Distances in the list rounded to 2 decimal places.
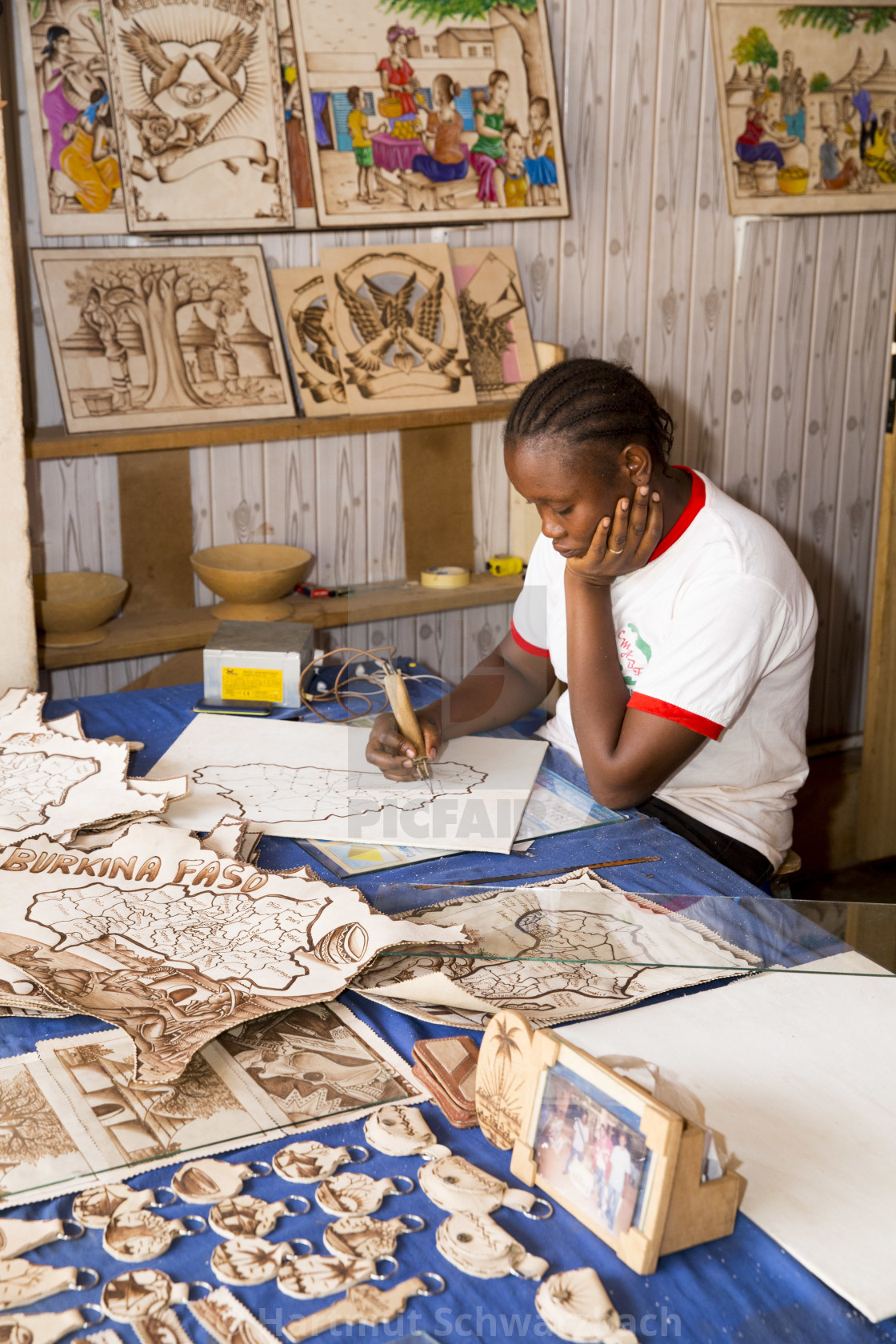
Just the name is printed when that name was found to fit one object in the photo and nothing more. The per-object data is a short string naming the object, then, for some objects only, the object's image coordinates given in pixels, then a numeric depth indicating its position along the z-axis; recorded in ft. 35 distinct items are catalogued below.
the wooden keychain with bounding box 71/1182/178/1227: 3.01
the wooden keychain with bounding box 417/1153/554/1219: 3.07
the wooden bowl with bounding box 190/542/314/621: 8.98
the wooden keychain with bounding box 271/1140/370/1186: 3.16
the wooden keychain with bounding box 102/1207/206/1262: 2.90
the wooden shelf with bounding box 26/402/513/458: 8.51
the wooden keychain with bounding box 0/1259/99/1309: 2.76
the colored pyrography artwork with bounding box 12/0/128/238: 8.43
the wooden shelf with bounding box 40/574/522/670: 8.86
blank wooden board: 2.99
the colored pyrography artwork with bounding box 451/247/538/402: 10.22
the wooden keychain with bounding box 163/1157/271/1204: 3.08
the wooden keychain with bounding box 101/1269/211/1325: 2.74
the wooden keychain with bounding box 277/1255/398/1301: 2.80
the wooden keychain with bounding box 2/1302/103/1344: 2.65
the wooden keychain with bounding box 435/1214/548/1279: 2.88
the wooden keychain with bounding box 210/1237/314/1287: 2.83
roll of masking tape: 10.30
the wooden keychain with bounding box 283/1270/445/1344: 2.71
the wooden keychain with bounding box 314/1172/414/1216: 3.05
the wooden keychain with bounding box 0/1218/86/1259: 2.90
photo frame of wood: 2.86
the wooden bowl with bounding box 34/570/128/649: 8.63
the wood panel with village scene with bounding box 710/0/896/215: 11.05
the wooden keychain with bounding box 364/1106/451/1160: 3.26
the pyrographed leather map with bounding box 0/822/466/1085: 3.74
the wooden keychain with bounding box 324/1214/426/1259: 2.92
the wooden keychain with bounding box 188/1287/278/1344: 2.68
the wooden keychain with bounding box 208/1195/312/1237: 2.97
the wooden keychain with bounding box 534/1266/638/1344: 2.69
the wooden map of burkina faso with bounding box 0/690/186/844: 5.14
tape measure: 10.74
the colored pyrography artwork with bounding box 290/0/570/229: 9.46
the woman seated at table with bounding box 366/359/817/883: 5.40
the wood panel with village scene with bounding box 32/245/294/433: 8.79
